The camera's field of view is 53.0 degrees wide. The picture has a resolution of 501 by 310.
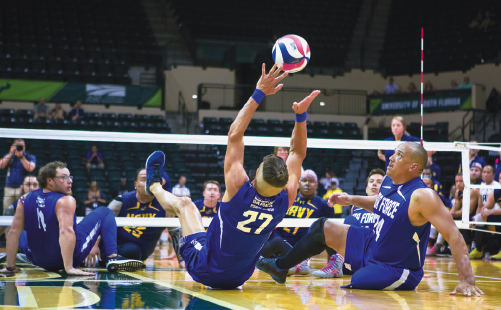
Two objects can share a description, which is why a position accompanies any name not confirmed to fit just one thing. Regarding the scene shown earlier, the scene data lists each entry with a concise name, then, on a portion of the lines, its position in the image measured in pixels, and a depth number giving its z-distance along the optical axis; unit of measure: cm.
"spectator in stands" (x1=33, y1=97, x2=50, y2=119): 1502
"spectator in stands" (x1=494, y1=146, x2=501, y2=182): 897
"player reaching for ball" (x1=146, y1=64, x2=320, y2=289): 364
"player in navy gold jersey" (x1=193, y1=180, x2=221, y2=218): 693
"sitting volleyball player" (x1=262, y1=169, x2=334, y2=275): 633
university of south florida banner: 1719
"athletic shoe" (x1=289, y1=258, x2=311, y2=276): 531
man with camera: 770
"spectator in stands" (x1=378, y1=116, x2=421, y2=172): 718
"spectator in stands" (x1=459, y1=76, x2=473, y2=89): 1742
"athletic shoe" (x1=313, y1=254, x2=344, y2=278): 520
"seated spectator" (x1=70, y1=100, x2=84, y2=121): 1557
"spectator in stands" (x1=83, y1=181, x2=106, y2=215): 993
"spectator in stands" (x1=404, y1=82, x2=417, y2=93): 1855
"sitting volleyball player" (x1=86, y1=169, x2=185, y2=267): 634
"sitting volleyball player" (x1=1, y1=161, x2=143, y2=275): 481
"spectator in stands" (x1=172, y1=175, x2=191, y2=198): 1038
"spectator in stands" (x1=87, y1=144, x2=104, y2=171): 1198
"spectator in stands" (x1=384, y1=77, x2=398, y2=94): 1938
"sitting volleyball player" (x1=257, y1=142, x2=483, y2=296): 392
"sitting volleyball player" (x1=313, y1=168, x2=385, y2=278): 523
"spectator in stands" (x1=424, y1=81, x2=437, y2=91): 1836
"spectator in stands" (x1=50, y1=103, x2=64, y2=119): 1500
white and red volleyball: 491
